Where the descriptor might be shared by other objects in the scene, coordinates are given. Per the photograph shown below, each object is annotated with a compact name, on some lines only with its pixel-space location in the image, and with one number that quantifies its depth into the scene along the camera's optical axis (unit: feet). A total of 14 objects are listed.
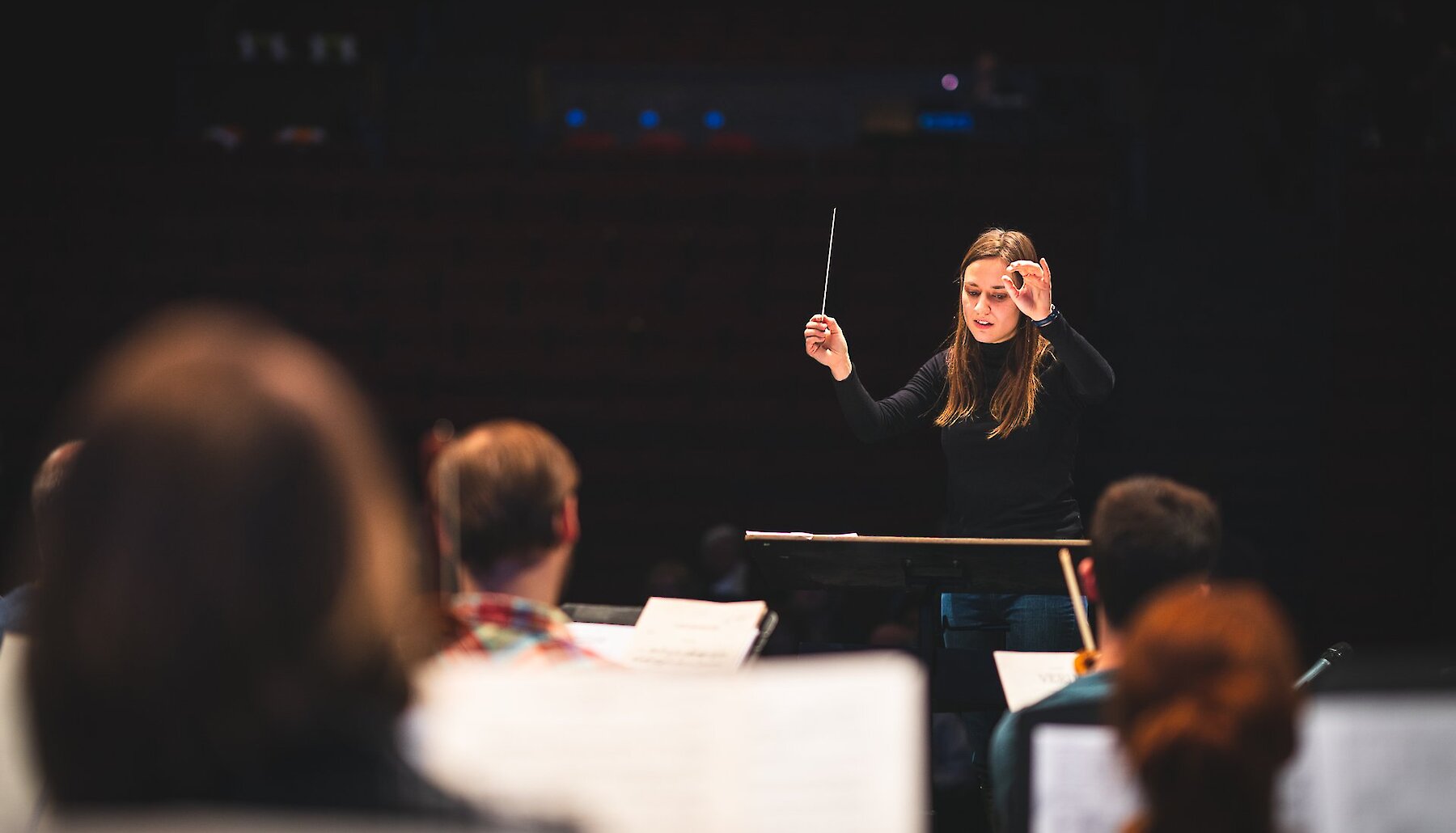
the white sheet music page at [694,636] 22.94
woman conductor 25.86
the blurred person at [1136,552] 21.79
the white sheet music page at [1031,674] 22.53
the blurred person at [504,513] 21.63
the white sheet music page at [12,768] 21.29
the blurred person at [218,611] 16.19
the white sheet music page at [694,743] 20.04
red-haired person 20.08
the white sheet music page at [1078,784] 21.02
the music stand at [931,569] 24.41
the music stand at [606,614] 24.26
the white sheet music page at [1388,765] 20.64
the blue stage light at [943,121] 61.02
